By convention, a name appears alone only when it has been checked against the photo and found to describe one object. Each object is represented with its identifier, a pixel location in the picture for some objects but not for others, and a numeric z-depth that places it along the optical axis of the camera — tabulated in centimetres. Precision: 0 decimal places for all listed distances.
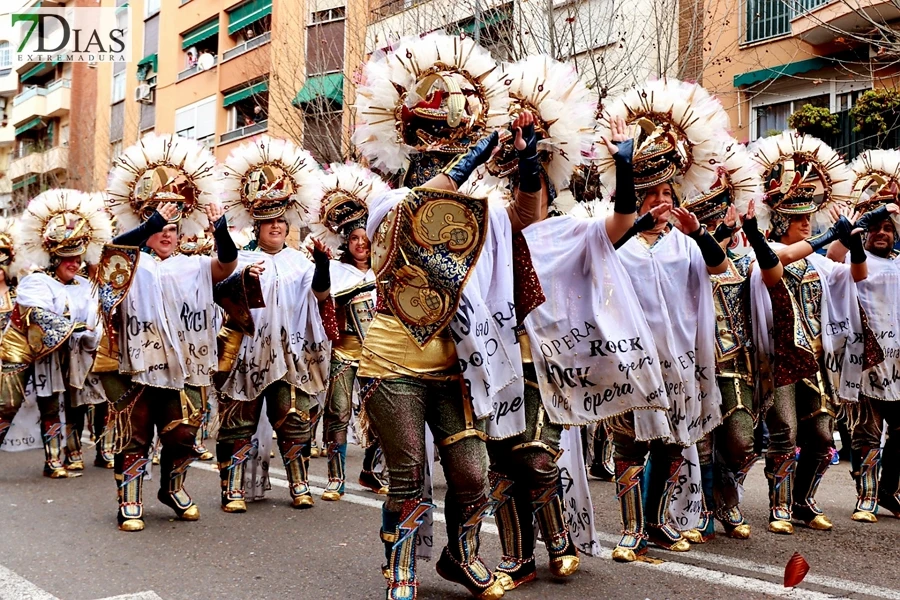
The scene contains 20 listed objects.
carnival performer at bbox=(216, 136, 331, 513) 754
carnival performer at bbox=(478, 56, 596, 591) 486
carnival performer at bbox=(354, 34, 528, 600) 442
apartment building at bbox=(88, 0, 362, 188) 1923
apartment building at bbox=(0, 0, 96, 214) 3741
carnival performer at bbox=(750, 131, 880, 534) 649
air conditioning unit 3478
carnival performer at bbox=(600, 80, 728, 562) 552
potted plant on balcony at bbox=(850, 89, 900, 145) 1398
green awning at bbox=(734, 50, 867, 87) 1628
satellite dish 3164
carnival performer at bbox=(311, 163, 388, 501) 828
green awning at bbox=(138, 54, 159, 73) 3468
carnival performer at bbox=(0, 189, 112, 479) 987
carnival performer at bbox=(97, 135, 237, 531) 683
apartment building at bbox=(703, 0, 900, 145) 1591
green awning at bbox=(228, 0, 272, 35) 2778
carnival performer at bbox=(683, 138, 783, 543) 609
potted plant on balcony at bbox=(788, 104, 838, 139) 1532
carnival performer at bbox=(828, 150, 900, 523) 720
